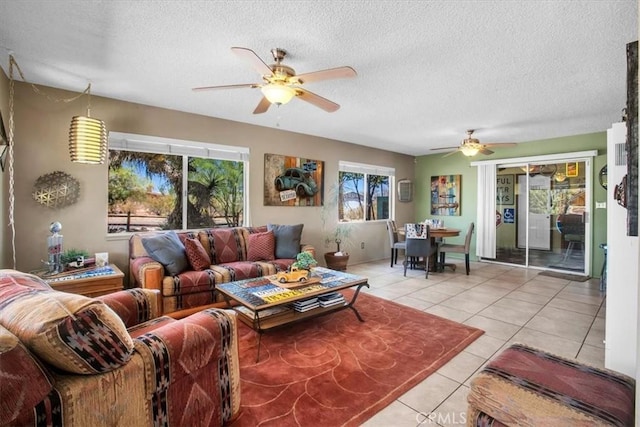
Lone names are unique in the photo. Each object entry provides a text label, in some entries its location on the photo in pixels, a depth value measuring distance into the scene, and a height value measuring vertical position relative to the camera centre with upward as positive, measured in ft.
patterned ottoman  3.65 -2.48
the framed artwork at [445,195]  22.15 +1.28
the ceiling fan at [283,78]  6.92 +3.33
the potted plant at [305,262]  9.75 -1.67
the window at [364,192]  19.80 +1.43
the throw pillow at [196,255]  11.23 -1.65
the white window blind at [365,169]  19.54 +3.05
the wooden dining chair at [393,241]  18.42 -1.86
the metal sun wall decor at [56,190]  10.09 +0.81
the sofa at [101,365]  3.18 -2.04
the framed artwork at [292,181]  15.84 +1.76
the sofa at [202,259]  10.18 -1.88
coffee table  7.84 -2.32
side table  8.54 -2.09
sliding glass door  17.10 -0.19
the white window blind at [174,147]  11.72 +2.90
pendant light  9.34 +2.33
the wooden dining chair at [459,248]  16.97 -2.21
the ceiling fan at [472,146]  15.19 +3.37
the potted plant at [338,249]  16.85 -2.32
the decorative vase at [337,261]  16.80 -2.82
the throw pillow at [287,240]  13.79 -1.33
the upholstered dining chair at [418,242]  16.19 -1.73
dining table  16.85 -1.75
